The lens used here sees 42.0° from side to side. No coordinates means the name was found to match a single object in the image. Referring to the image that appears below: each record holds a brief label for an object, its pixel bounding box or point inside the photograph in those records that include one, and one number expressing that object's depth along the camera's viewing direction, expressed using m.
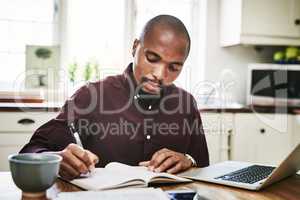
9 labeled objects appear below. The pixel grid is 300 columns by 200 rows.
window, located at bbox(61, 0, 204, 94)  3.21
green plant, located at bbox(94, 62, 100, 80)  3.19
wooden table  0.84
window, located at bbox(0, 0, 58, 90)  3.11
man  1.26
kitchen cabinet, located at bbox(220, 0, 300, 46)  3.06
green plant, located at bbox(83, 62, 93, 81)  3.13
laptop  0.94
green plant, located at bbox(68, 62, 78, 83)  3.12
